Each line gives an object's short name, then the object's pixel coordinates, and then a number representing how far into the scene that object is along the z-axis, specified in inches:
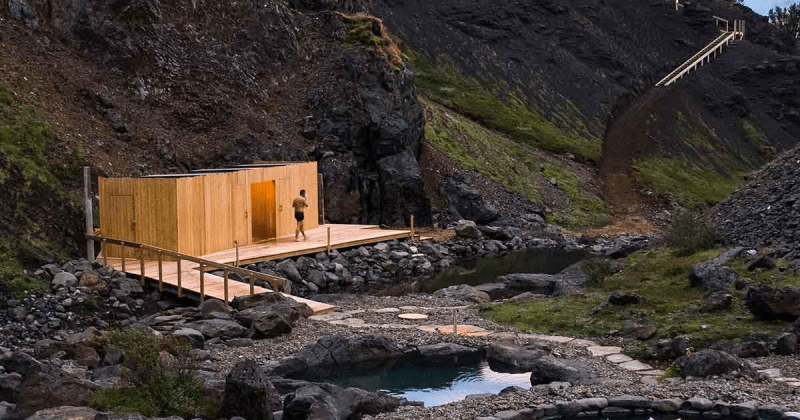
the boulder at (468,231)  1745.8
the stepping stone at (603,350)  799.1
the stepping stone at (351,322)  958.4
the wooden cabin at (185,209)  1187.9
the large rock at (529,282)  1273.4
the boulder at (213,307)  966.0
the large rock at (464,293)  1147.3
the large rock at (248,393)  598.9
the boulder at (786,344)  737.0
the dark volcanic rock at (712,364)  693.3
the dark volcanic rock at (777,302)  793.6
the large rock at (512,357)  785.6
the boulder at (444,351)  832.9
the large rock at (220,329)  888.9
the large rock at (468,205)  1961.1
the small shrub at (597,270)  1087.6
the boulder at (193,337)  847.7
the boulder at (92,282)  1082.7
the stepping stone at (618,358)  775.1
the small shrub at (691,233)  1067.3
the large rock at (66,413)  574.2
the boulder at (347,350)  794.2
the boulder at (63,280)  1079.0
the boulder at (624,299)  931.3
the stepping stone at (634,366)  751.1
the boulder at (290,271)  1261.1
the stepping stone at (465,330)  898.1
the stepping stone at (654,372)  730.8
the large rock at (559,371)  720.3
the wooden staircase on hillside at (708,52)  3316.9
